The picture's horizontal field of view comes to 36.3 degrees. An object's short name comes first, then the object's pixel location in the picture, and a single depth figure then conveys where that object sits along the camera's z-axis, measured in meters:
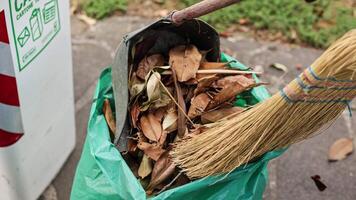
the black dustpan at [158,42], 1.37
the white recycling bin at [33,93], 1.49
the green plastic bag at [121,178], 1.36
